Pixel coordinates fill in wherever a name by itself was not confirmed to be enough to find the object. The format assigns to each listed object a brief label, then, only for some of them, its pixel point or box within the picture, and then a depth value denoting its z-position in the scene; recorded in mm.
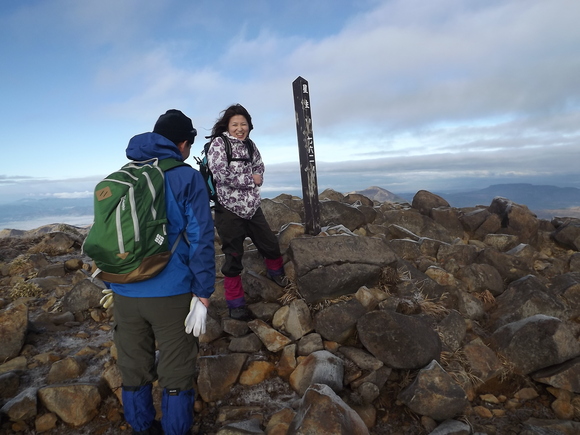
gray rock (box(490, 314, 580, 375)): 4945
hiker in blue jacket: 3225
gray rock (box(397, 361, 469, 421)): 4145
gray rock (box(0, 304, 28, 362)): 5328
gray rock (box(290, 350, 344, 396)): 4434
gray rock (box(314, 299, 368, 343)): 5207
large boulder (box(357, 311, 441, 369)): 4707
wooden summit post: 7828
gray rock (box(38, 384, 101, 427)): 4156
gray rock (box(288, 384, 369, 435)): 3176
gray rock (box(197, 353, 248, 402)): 4496
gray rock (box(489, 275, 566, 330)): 6207
